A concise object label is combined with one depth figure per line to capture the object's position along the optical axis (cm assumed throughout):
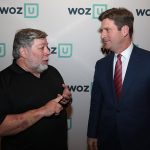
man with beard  172
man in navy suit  186
